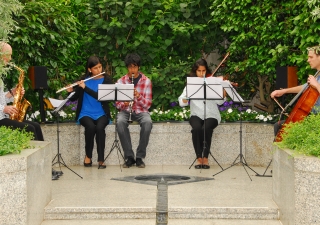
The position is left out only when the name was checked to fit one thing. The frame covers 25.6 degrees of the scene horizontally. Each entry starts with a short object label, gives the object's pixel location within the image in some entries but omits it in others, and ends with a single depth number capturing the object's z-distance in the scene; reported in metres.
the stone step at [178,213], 6.38
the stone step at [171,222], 6.22
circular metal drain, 8.26
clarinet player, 9.37
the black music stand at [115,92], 8.83
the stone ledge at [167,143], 9.67
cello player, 7.29
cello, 7.30
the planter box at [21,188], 5.27
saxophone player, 7.93
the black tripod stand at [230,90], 8.59
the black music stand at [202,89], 8.62
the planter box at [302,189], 5.33
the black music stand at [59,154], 8.49
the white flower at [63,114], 10.17
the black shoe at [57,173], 8.55
